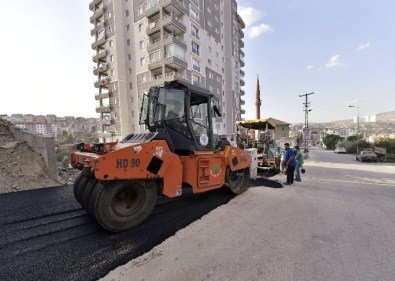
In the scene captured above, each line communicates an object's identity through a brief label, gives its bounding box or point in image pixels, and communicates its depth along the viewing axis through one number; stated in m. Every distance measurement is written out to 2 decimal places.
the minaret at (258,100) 44.67
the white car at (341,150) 42.60
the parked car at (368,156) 22.86
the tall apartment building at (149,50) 30.27
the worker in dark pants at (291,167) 8.57
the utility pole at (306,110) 33.26
